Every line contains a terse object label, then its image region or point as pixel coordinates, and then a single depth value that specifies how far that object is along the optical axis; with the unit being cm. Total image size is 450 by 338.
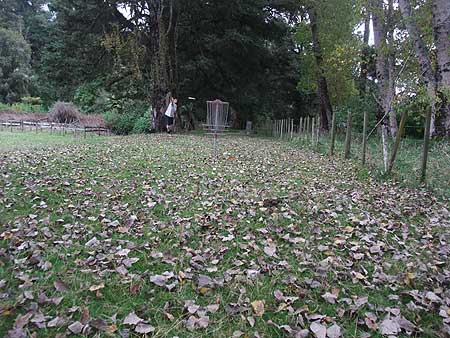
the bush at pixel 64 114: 2236
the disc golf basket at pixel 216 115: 949
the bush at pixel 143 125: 1969
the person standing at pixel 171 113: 1769
